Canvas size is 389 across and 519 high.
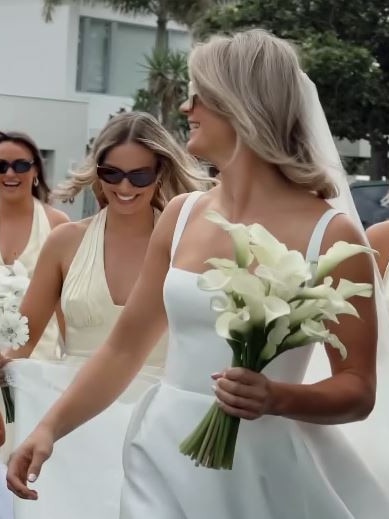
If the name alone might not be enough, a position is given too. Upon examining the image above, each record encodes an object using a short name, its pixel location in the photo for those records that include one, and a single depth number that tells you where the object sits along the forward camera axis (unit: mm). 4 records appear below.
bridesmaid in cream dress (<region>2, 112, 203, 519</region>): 5125
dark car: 8412
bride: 3359
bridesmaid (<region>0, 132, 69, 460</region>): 7906
